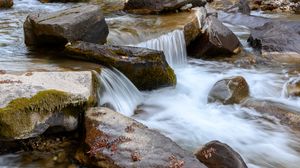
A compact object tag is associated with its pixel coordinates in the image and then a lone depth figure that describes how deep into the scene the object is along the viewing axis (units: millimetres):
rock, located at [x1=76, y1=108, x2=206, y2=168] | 4871
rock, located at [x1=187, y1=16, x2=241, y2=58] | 11102
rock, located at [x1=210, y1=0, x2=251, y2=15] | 17512
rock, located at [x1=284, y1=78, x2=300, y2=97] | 8708
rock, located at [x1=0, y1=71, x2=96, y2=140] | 5363
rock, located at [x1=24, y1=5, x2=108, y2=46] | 8344
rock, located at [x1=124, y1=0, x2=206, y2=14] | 12703
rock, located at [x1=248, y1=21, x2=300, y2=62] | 11484
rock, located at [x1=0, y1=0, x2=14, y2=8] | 14878
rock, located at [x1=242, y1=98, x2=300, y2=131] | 7352
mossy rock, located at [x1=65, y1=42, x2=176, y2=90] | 7961
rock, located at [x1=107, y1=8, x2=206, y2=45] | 10218
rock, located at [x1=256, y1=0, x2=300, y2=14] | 18302
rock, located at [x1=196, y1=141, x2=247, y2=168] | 4988
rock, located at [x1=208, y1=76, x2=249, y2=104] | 8148
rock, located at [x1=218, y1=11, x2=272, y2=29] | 15105
